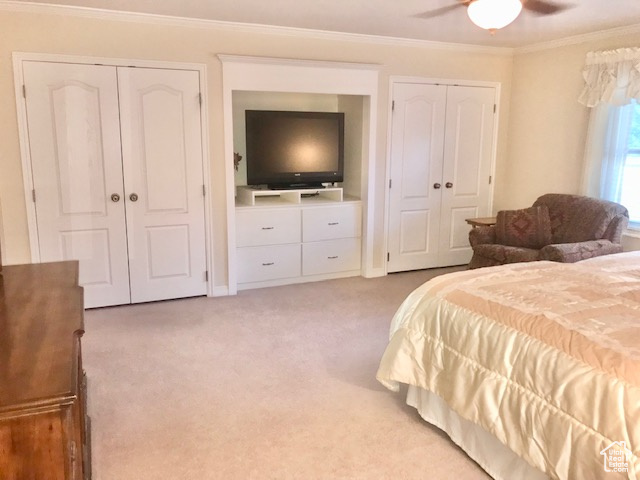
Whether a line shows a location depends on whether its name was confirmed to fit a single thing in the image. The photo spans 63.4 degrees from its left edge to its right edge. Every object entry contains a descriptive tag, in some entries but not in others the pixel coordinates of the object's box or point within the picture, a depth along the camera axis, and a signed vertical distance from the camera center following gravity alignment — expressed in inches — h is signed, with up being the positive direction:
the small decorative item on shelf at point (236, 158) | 197.3 -3.4
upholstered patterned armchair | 169.5 -26.5
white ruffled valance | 169.8 +25.4
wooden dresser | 49.9 -23.6
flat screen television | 195.2 +0.6
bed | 66.0 -31.9
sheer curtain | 172.4 +13.6
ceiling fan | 107.8 +29.2
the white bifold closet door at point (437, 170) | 206.5 -7.8
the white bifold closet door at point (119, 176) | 156.9 -8.8
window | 175.5 -7.3
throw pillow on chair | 182.5 -26.7
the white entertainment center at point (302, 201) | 180.1 -19.6
